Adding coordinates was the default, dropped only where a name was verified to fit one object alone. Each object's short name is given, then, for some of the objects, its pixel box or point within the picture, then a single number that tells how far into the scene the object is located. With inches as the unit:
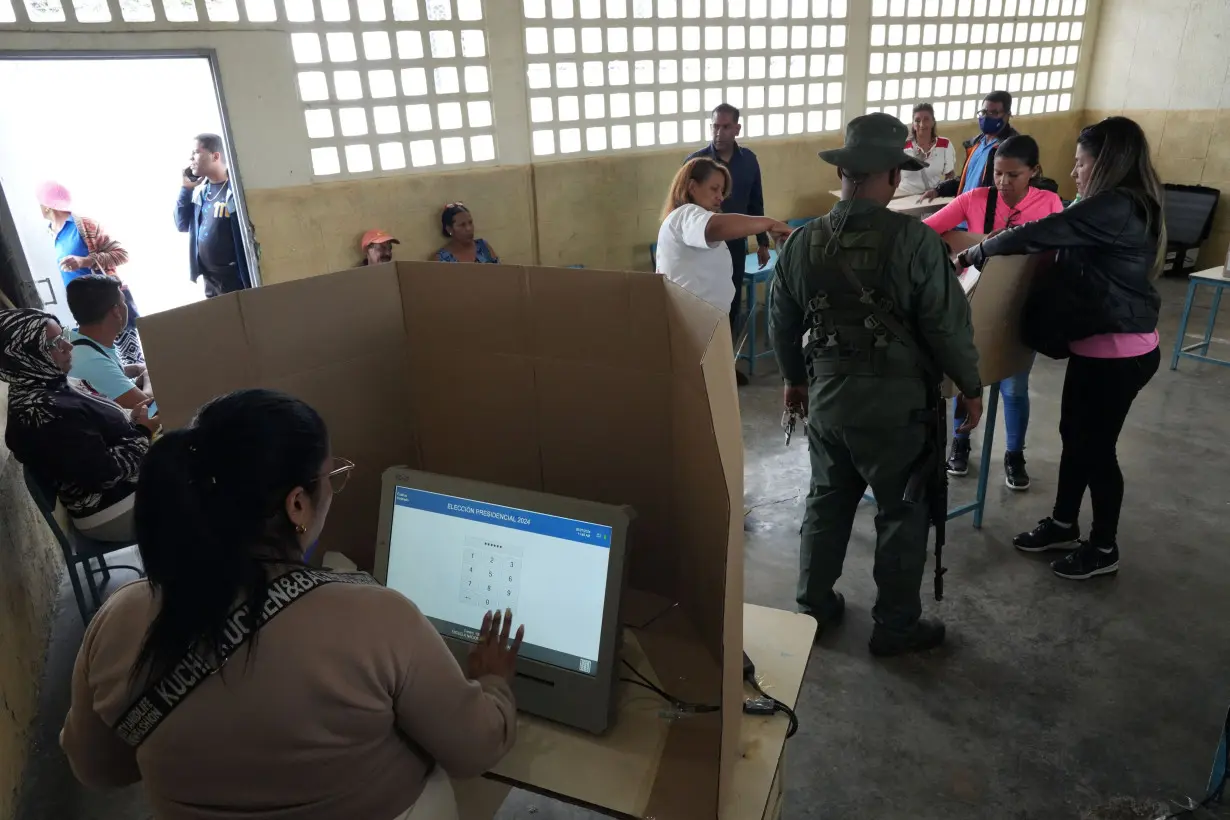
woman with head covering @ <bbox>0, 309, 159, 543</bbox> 85.0
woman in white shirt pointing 107.6
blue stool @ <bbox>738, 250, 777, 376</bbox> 174.4
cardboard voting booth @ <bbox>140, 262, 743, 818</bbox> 45.0
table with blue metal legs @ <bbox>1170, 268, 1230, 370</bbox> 155.7
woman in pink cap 148.6
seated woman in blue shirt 154.9
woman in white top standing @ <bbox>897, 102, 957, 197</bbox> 203.9
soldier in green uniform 74.3
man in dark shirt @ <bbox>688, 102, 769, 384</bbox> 164.9
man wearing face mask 153.8
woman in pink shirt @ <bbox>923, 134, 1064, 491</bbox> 109.1
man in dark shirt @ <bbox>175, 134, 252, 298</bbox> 151.0
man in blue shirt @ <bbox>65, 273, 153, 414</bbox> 95.7
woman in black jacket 86.7
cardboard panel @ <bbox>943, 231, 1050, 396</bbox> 90.6
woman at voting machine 32.4
